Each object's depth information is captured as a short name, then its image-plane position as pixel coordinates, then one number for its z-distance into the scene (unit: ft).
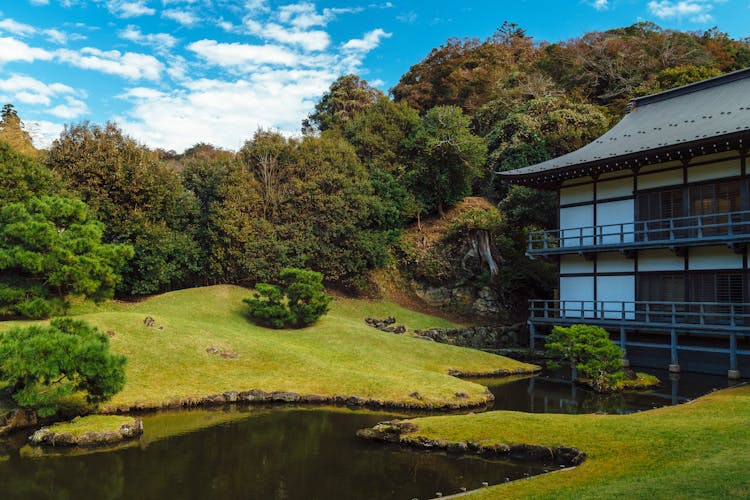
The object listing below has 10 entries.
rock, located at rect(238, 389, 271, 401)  61.52
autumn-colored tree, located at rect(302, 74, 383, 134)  192.85
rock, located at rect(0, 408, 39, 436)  47.67
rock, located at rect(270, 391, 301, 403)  61.62
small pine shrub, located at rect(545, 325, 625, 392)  66.44
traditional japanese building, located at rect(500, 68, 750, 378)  73.26
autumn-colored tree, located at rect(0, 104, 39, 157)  115.65
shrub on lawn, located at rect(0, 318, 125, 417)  45.19
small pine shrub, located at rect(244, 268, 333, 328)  90.07
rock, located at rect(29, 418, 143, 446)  44.32
